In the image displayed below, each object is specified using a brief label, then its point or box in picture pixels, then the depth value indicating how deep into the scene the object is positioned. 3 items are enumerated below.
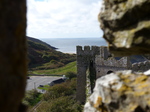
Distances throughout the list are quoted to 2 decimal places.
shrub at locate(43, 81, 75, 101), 27.80
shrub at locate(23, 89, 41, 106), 30.12
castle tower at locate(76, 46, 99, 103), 23.73
